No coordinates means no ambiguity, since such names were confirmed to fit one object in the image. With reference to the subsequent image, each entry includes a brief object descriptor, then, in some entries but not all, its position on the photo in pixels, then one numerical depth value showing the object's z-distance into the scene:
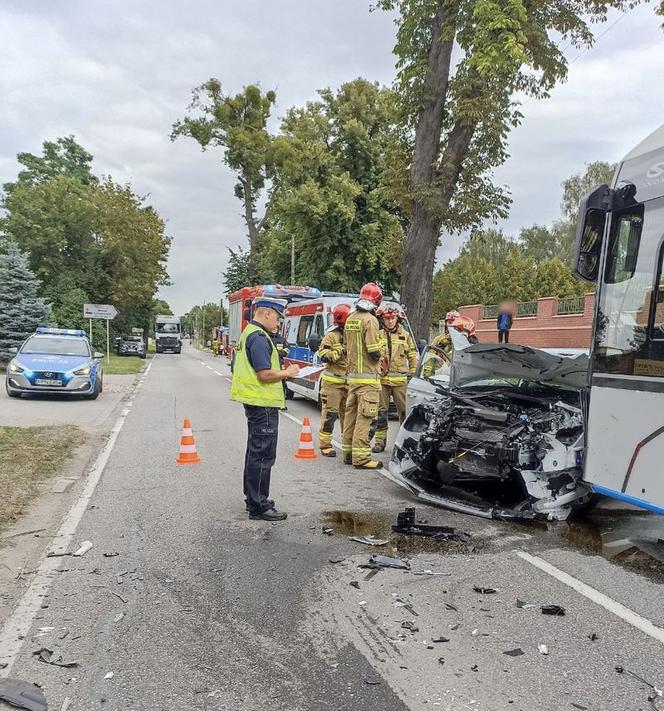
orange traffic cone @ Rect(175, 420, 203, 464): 7.95
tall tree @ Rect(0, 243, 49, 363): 23.42
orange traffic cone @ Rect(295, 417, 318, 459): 8.37
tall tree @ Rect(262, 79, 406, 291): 29.19
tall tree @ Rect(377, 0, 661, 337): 13.46
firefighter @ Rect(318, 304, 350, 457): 8.35
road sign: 27.34
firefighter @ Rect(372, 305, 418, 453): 8.78
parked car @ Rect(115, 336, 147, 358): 43.31
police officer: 5.47
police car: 13.96
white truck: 55.25
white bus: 4.46
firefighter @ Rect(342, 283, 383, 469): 7.54
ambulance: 12.91
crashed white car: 5.28
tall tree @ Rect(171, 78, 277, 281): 38.72
